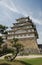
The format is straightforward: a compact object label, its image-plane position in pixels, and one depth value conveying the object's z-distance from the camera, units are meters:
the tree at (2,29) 16.85
